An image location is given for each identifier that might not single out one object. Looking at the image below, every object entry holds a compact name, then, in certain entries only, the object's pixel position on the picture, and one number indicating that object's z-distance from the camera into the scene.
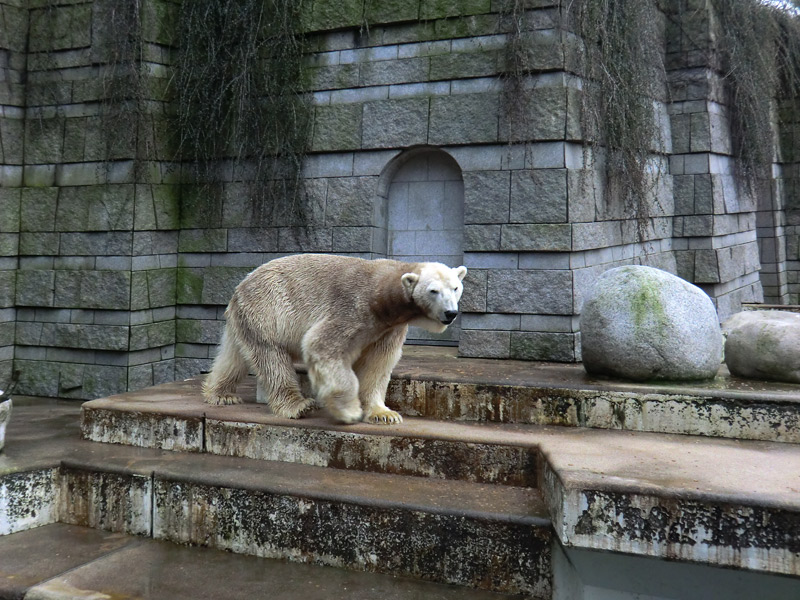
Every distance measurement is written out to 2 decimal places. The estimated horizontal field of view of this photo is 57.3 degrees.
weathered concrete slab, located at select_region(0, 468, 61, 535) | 4.40
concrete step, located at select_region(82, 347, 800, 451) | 4.52
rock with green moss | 5.00
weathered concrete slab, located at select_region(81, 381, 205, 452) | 5.00
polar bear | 4.63
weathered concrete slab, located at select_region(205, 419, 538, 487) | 4.29
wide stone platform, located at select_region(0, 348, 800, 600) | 3.37
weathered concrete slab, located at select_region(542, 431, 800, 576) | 3.18
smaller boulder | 5.05
